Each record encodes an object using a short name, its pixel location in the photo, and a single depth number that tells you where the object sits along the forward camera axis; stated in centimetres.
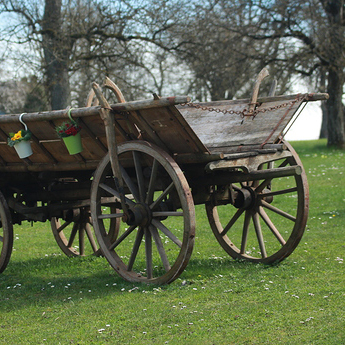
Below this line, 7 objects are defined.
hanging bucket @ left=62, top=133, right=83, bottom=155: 1074
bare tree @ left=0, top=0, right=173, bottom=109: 2882
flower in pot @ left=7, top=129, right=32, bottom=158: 1126
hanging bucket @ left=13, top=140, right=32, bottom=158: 1138
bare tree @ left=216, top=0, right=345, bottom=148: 3775
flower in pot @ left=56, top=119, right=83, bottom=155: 1060
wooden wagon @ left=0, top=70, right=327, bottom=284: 991
